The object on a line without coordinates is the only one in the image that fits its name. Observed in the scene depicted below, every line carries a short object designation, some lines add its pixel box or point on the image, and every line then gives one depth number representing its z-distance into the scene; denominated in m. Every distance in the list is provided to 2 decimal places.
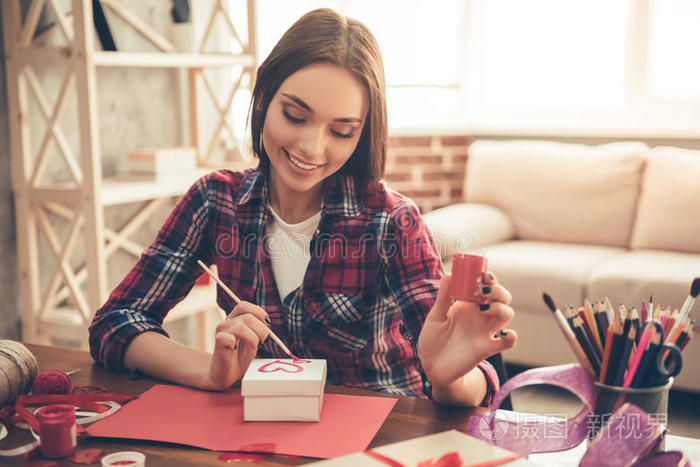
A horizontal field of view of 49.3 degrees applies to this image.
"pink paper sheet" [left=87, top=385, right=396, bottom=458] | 0.88
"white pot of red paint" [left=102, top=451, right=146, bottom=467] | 0.82
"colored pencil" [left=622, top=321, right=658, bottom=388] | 0.78
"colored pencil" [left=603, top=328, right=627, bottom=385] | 0.79
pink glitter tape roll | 0.75
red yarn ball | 1.04
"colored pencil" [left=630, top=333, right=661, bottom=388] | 0.77
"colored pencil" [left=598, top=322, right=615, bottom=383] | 0.79
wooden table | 0.86
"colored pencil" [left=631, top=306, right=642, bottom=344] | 0.79
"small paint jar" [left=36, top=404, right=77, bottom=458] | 0.86
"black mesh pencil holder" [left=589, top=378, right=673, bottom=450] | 0.78
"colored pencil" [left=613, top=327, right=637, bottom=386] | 0.78
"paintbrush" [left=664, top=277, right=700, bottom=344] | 0.81
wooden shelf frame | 2.05
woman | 1.18
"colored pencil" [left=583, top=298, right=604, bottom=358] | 0.83
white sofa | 2.83
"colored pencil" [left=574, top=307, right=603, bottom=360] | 0.83
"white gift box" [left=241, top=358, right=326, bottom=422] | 0.93
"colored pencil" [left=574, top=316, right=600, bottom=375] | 0.82
